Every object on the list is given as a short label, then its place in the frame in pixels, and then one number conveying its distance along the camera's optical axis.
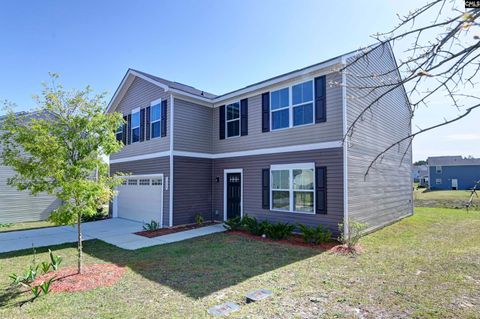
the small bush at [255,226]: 10.16
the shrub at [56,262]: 6.00
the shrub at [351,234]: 8.11
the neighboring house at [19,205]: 14.59
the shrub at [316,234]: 8.74
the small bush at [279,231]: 9.62
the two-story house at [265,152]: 9.58
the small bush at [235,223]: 11.21
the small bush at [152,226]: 11.59
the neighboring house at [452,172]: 38.09
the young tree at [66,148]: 5.91
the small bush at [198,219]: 12.44
